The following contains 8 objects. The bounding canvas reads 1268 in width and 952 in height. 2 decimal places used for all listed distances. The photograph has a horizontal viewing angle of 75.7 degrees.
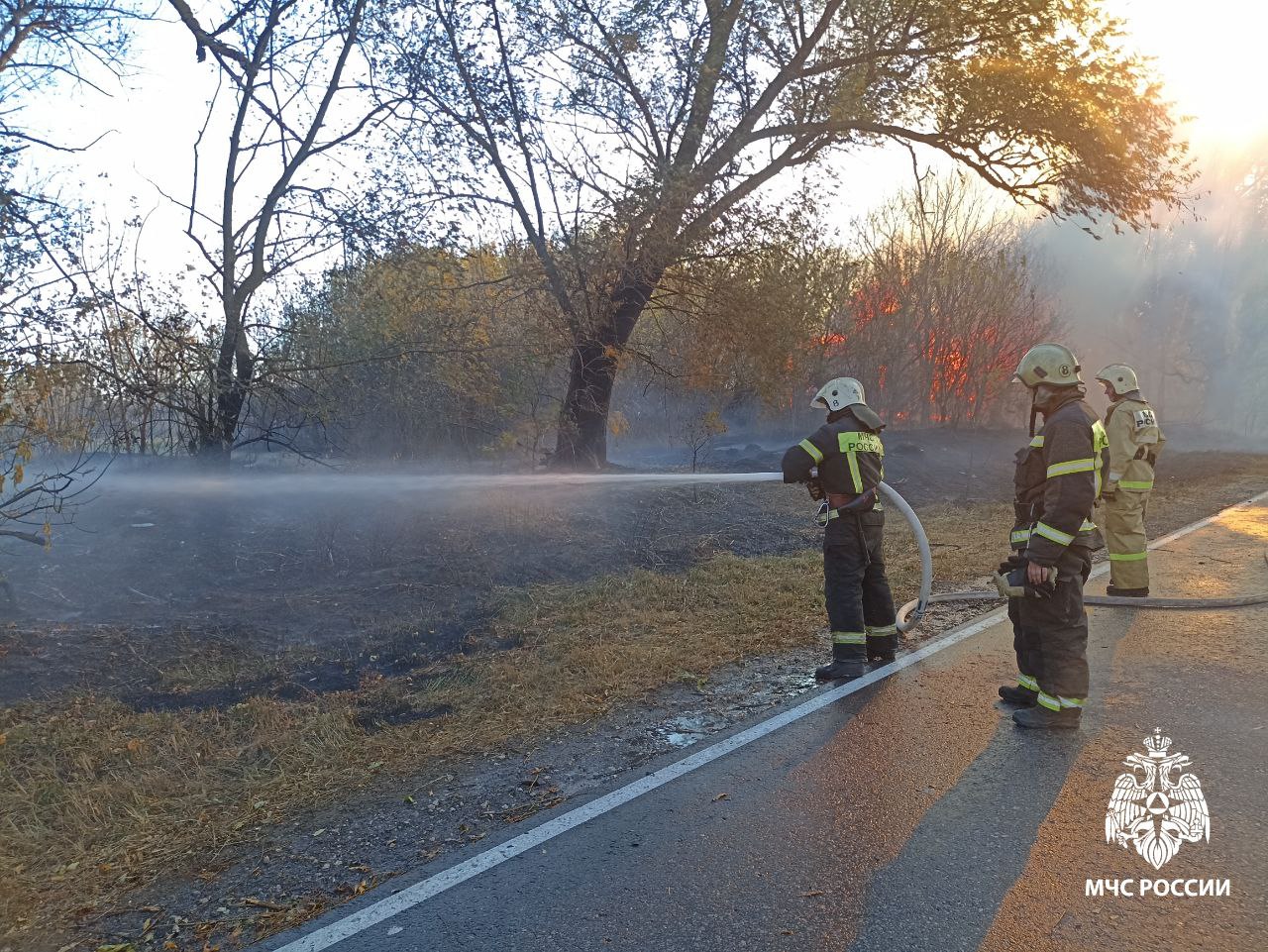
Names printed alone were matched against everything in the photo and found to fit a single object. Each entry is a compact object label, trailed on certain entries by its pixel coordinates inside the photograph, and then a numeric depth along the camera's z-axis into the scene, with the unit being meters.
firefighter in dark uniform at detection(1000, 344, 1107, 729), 4.07
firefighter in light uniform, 6.91
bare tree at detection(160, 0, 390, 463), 8.59
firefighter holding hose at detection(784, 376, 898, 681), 5.07
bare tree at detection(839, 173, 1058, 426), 24.52
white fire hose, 5.97
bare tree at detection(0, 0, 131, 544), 5.02
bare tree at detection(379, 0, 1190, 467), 9.95
